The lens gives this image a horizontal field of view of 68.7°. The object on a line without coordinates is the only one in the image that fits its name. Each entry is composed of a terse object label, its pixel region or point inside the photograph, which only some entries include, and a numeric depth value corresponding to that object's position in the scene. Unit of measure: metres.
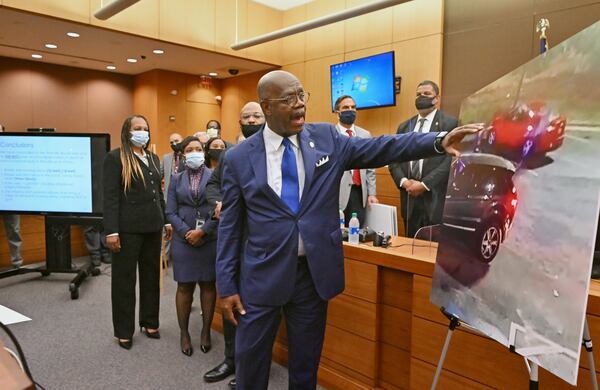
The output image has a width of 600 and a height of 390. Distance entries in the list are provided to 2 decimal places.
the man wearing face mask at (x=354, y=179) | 3.82
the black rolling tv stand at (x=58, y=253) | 4.69
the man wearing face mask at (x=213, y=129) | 5.79
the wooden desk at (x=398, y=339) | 1.83
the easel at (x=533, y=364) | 1.20
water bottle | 2.46
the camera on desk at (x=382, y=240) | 2.36
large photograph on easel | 1.00
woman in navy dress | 2.84
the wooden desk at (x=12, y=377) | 0.78
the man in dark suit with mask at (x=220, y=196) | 2.50
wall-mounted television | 5.47
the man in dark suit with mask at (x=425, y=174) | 3.25
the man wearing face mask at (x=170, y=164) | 5.16
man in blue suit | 1.63
